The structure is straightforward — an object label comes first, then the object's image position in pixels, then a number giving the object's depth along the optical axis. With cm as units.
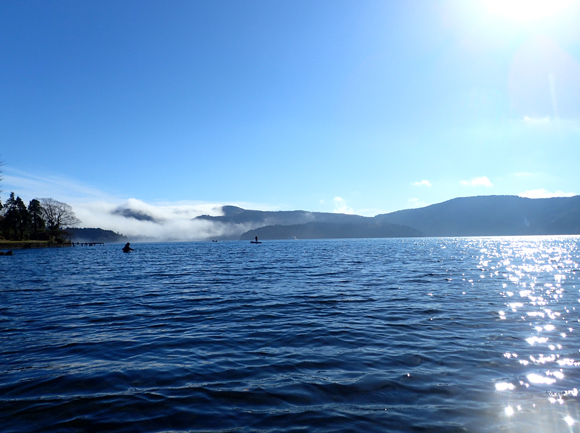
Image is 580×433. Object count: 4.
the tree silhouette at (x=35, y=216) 14199
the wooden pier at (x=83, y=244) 18534
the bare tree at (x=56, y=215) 15350
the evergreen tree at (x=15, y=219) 12925
